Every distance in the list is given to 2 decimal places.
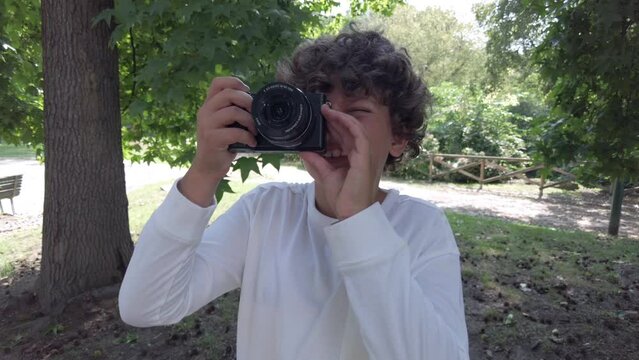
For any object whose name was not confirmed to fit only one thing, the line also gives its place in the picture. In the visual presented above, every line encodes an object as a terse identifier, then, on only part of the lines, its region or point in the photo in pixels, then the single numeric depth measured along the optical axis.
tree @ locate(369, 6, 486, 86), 25.83
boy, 1.03
